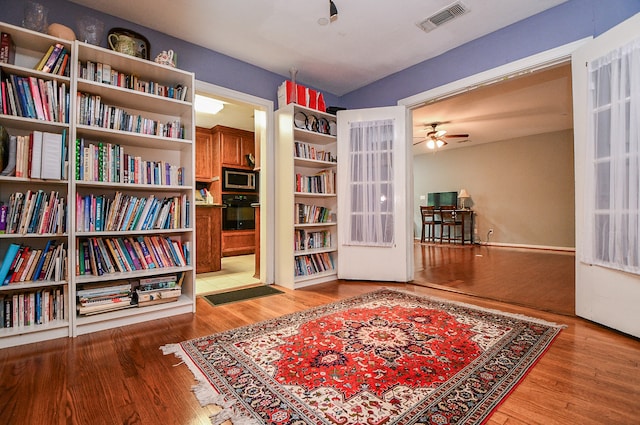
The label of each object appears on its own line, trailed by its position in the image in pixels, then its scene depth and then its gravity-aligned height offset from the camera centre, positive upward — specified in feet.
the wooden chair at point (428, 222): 26.11 -1.14
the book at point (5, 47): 6.25 +3.57
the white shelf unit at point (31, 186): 6.14 +0.62
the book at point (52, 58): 6.57 +3.49
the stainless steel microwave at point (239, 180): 19.65 +2.11
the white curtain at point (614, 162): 6.29 +1.07
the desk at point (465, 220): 24.98 -1.00
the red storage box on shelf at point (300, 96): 11.17 +4.50
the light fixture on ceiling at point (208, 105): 14.01 +5.24
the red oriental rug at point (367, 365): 4.09 -2.82
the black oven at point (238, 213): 19.49 -0.17
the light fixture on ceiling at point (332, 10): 7.55 +5.26
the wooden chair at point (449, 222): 25.32 -1.10
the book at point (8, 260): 6.01 -1.02
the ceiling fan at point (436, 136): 20.18 +5.17
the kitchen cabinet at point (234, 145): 19.72 +4.52
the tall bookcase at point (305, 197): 11.05 +0.54
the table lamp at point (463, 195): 26.37 +1.31
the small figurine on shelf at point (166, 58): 8.12 +4.26
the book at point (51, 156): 6.29 +1.20
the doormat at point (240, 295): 9.49 -2.92
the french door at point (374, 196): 11.64 +0.58
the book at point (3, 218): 6.11 -0.13
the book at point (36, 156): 6.19 +1.18
